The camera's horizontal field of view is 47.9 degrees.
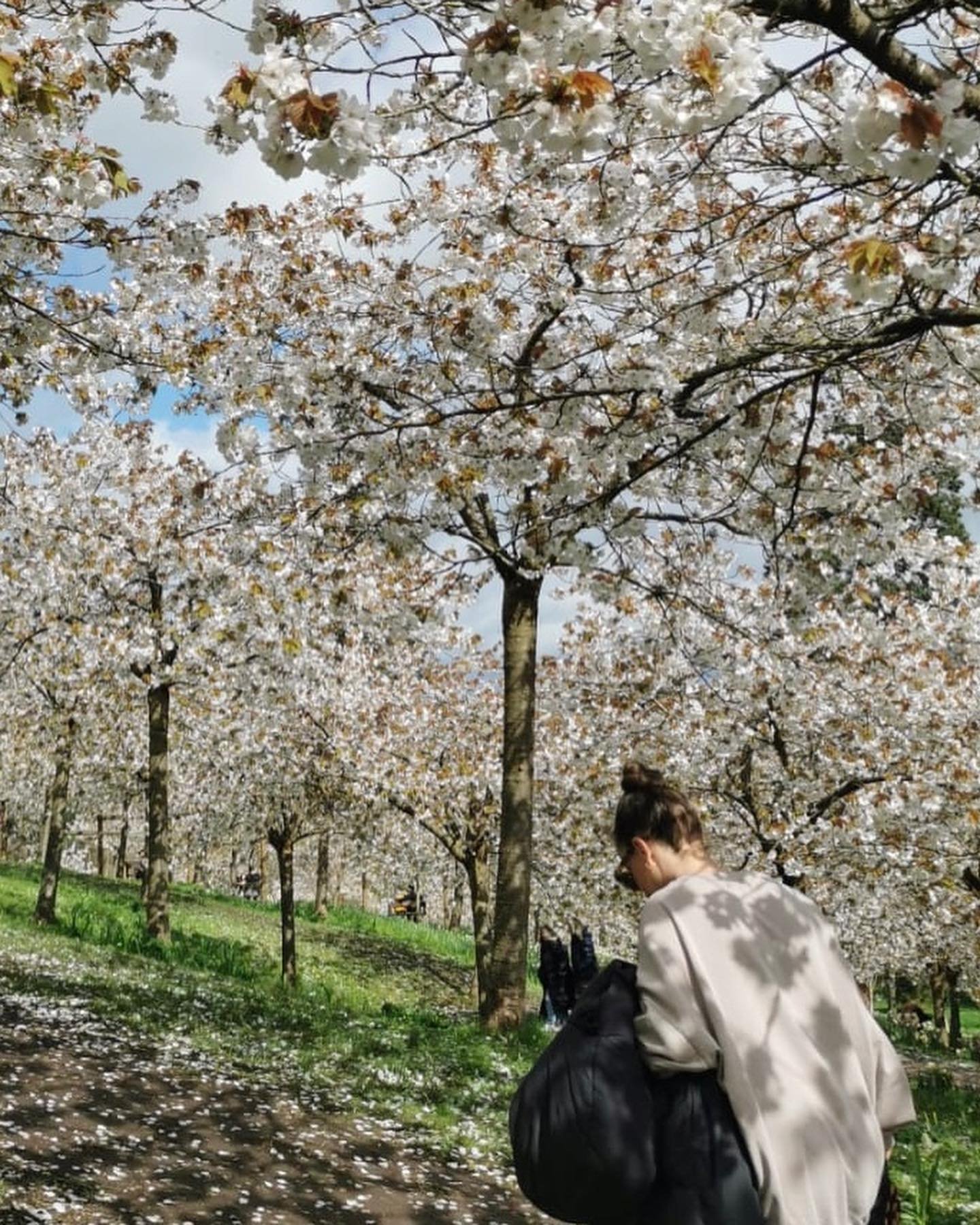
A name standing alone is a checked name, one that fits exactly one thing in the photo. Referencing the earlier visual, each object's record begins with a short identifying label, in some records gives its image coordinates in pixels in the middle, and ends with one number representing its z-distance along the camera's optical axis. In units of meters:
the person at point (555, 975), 16.92
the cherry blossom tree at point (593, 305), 3.25
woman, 1.93
